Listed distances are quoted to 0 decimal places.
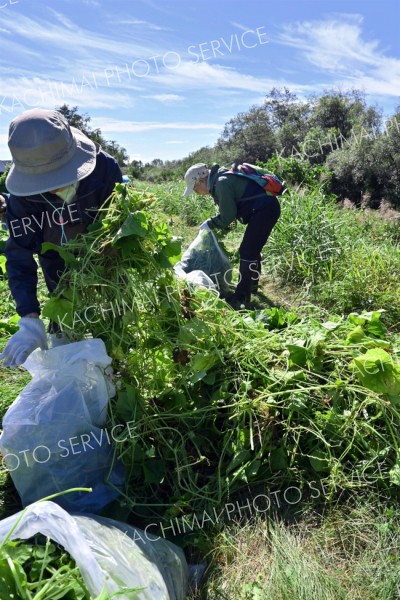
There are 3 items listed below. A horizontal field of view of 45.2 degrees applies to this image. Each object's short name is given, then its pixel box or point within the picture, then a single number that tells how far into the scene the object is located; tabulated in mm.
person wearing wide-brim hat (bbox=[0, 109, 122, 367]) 1672
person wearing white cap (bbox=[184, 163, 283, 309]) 3771
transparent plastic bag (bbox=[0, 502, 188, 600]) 1149
